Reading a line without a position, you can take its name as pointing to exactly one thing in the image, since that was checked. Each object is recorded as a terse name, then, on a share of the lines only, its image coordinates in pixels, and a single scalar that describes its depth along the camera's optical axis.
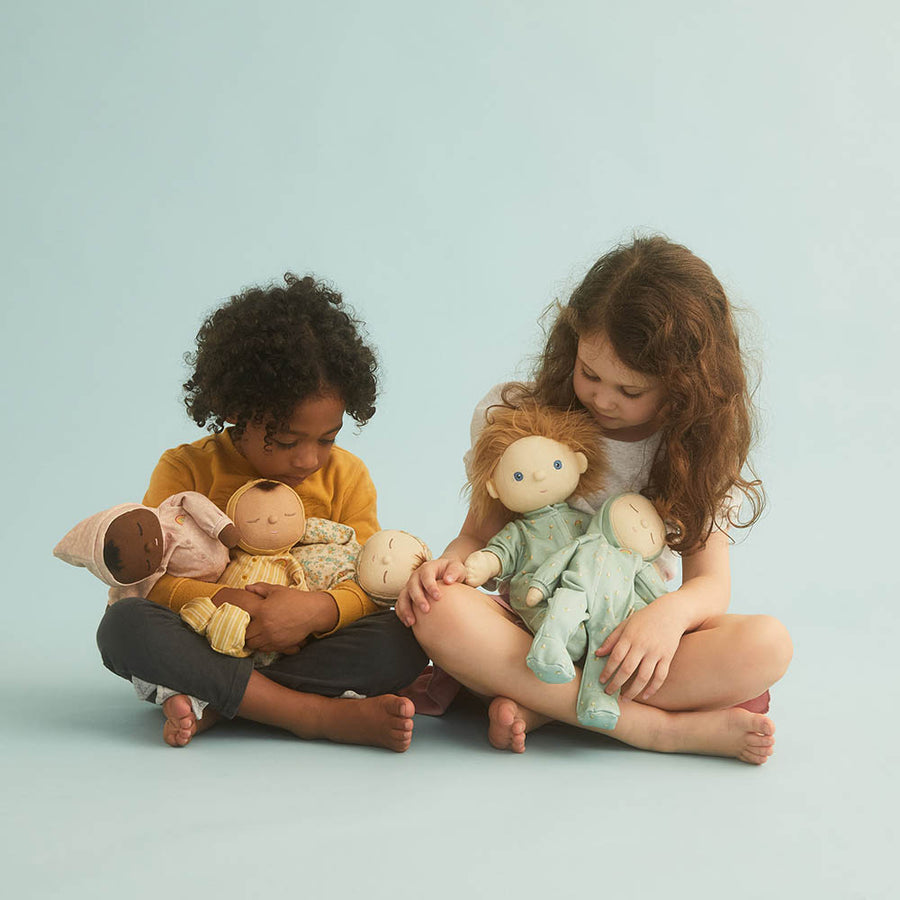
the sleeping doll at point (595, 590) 1.76
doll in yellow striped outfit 1.92
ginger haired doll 1.91
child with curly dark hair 1.81
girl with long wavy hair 1.82
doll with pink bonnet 1.78
